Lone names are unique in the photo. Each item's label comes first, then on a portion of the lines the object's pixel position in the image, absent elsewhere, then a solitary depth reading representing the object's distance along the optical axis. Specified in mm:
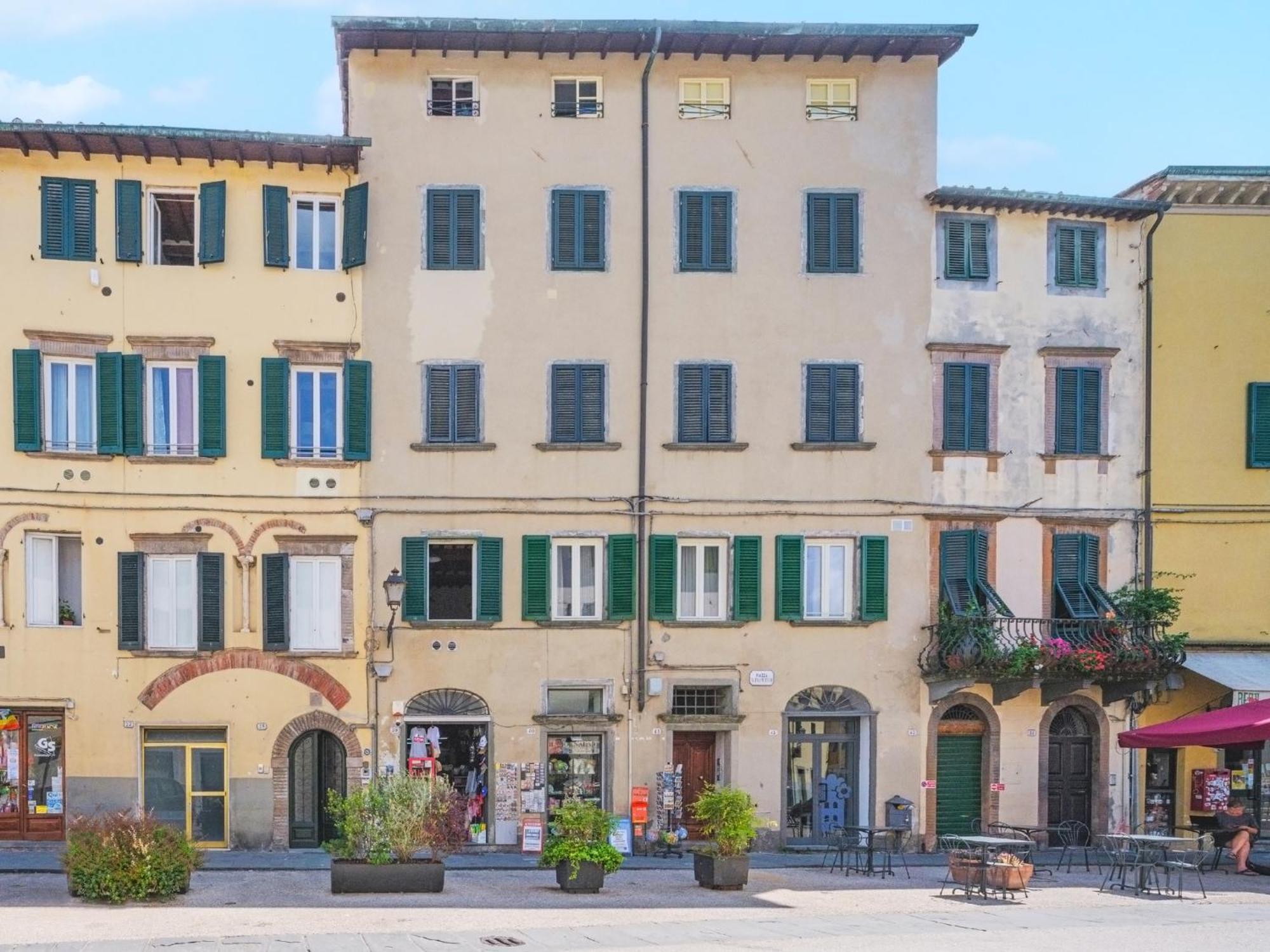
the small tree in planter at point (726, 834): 23422
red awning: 25547
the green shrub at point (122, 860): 20906
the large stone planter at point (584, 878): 23062
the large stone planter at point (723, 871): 23672
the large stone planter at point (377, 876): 22328
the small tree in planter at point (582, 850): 22984
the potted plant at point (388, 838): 22297
